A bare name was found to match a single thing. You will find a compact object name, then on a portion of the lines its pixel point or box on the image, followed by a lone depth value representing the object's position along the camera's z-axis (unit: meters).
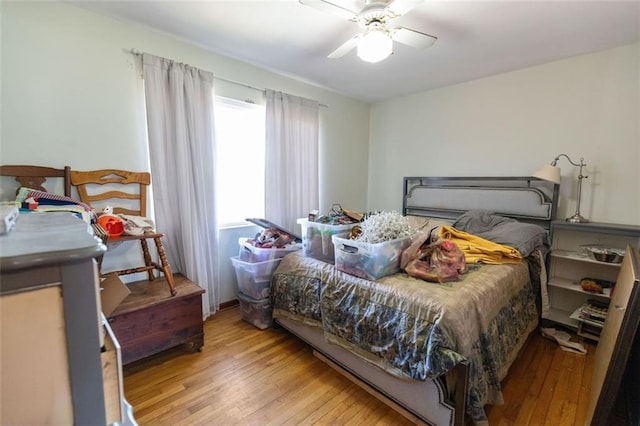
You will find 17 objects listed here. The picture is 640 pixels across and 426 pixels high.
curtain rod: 2.15
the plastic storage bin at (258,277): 2.42
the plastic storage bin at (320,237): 2.15
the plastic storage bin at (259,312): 2.44
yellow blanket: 2.10
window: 2.72
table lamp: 2.37
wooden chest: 1.79
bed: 1.37
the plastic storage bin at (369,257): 1.76
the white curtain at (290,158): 2.97
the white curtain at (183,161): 2.23
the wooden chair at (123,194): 1.97
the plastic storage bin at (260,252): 2.46
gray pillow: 2.29
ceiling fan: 1.50
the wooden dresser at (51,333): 0.47
